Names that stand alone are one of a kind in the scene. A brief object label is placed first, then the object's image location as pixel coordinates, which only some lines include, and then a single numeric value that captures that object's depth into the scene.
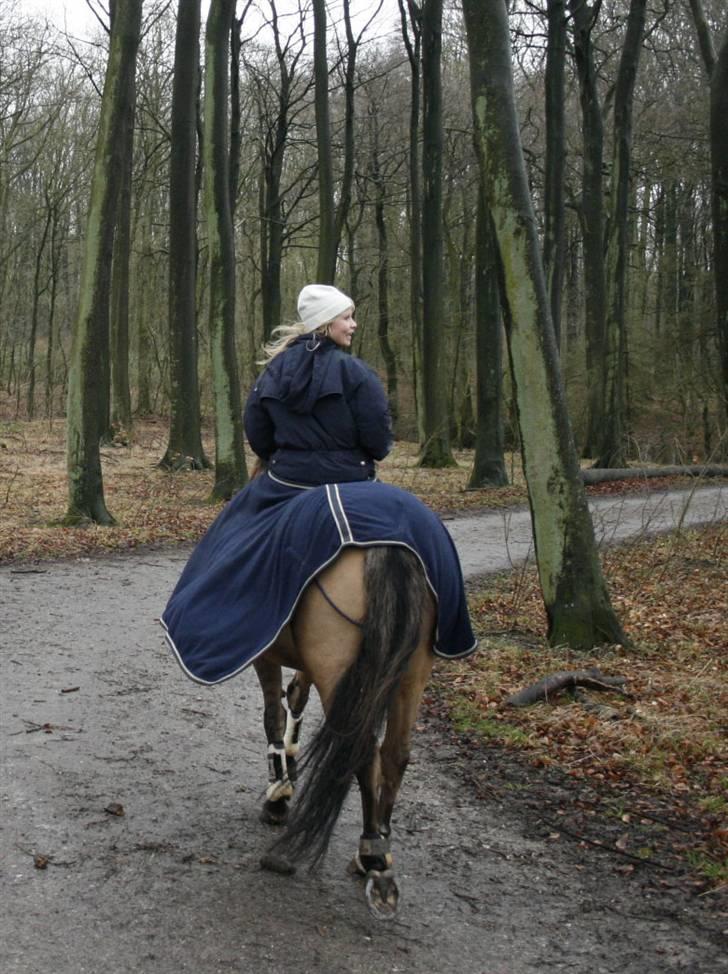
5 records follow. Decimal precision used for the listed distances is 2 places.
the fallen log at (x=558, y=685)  6.66
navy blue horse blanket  3.88
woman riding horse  3.75
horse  3.69
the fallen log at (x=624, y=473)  20.31
